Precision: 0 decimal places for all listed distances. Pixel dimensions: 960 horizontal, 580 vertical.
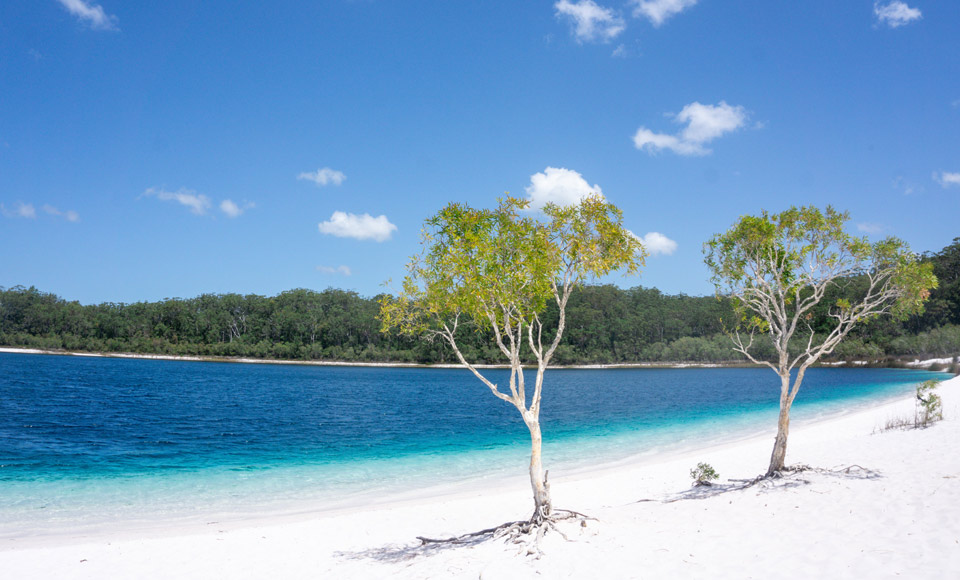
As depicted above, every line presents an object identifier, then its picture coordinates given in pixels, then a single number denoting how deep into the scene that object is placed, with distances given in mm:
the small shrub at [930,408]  18438
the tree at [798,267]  12422
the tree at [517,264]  9133
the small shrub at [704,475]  13422
